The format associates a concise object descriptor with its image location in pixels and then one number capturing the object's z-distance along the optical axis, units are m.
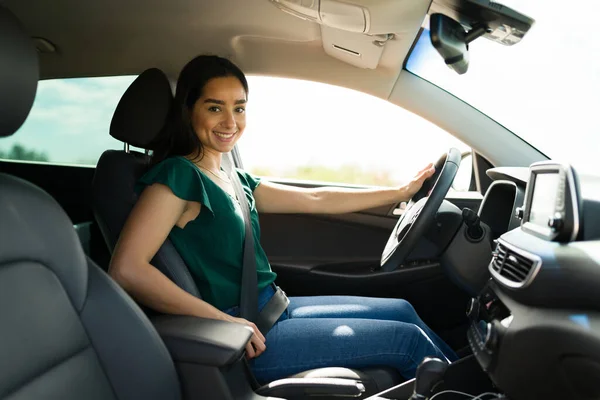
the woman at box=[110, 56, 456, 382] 1.60
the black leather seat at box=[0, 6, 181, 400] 1.09
